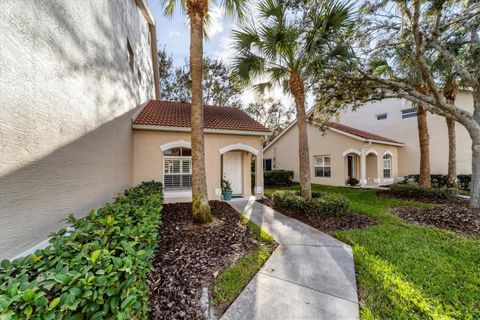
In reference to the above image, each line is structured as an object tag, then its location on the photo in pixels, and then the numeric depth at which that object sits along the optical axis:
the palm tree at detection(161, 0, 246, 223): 5.75
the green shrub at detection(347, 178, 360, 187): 15.54
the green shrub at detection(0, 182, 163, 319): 1.39
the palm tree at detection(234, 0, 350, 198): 6.84
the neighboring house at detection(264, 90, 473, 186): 15.21
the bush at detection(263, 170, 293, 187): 17.75
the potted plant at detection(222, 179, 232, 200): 9.90
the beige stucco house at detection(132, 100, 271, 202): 9.03
